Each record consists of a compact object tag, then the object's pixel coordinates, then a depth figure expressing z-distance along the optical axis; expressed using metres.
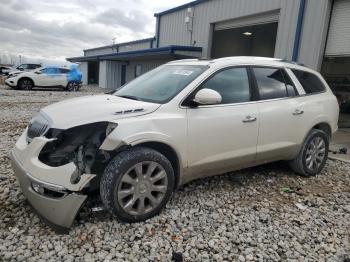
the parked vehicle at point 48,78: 19.88
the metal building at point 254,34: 8.79
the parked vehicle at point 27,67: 23.62
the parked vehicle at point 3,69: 34.49
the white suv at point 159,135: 2.99
